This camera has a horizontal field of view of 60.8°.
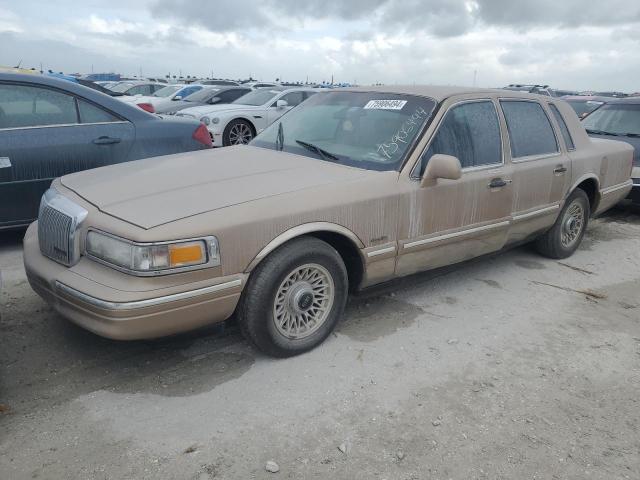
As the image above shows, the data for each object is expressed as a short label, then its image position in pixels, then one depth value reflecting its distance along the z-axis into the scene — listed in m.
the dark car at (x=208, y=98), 14.91
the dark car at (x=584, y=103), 15.08
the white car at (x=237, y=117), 11.00
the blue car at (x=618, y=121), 7.69
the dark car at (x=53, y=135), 4.58
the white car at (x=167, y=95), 16.17
